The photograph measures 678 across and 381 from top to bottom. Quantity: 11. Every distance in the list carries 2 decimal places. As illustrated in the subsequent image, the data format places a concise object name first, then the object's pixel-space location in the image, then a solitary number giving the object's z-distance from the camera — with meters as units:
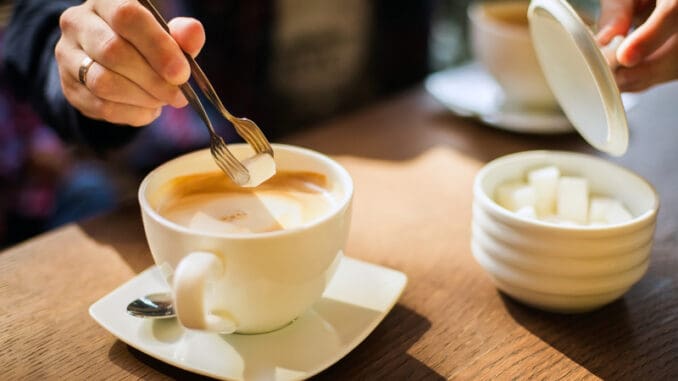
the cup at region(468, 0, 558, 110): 1.31
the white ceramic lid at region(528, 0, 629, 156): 0.76
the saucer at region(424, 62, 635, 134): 1.31
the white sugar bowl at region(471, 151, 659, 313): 0.74
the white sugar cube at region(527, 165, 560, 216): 0.86
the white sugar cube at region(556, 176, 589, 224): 0.83
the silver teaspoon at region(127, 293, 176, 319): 0.74
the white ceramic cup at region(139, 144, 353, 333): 0.61
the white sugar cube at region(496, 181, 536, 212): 0.85
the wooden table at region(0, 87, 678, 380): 0.72
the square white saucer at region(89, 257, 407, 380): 0.68
